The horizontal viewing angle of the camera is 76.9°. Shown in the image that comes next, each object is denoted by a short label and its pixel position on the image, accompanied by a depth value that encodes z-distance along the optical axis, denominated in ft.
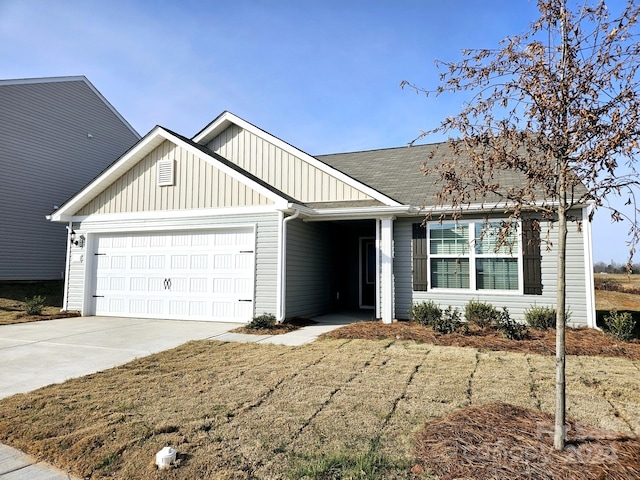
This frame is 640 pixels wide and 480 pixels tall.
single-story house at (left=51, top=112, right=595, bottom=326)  30.07
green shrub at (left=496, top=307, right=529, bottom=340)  24.19
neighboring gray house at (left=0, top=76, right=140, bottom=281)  48.47
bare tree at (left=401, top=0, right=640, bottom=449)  9.89
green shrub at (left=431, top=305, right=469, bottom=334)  25.79
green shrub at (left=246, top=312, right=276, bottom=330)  28.43
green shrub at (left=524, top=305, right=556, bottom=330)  26.78
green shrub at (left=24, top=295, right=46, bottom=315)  35.76
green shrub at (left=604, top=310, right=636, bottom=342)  23.15
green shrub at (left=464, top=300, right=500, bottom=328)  27.83
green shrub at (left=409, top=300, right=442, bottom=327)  28.50
